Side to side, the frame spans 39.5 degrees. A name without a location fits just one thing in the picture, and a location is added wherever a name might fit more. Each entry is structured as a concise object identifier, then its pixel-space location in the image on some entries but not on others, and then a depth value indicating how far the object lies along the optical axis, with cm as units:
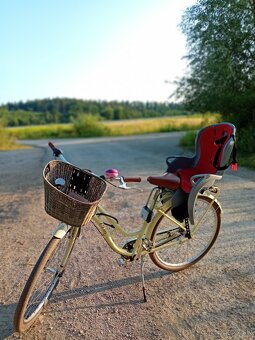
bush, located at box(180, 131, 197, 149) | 1655
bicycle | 253
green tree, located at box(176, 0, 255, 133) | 1006
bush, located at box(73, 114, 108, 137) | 4275
